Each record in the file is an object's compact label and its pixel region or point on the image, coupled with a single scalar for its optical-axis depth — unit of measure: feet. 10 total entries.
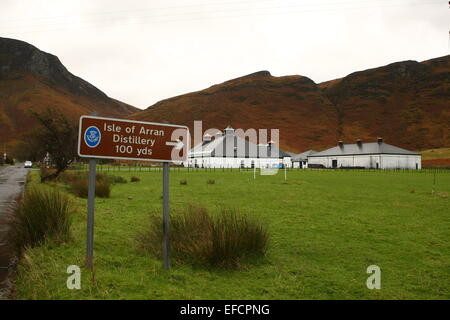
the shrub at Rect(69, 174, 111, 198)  48.08
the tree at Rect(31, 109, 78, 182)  69.82
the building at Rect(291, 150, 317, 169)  324.80
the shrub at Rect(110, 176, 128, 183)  81.48
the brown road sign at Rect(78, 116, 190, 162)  14.51
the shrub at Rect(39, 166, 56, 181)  73.13
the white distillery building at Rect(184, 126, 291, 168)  282.56
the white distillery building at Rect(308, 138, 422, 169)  269.03
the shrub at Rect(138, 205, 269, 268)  16.81
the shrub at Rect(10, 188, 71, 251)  19.24
